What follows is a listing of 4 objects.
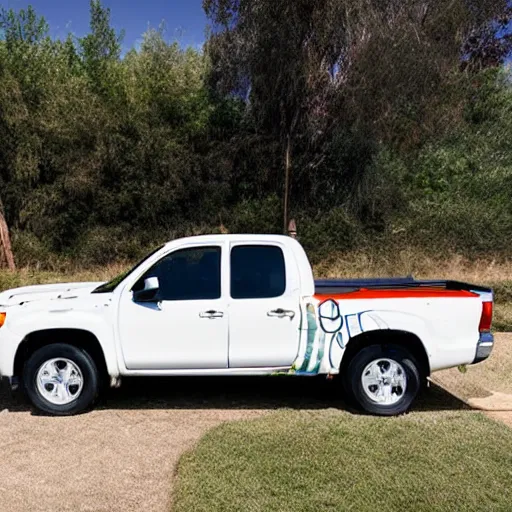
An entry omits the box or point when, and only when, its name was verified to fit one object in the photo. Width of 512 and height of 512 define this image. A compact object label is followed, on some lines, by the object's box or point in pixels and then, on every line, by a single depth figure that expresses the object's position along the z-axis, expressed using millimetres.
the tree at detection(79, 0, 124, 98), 16703
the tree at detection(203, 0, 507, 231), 16047
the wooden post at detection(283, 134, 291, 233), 17000
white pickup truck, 5723
